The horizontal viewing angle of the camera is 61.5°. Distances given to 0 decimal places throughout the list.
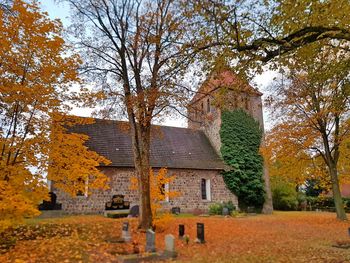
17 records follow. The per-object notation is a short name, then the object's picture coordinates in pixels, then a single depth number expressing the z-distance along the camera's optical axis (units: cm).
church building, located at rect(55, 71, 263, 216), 2161
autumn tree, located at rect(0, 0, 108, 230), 911
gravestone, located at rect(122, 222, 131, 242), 1105
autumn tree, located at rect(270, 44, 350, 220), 1848
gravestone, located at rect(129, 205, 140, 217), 1845
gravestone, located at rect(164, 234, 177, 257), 896
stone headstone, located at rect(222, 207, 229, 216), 2262
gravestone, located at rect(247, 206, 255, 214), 2638
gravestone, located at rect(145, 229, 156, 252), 940
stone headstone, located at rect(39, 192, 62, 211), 1869
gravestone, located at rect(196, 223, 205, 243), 1123
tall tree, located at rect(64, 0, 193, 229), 1316
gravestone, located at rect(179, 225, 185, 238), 1202
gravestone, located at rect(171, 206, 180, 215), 2253
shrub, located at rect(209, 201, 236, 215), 2316
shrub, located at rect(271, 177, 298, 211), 3127
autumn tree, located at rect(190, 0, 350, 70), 671
